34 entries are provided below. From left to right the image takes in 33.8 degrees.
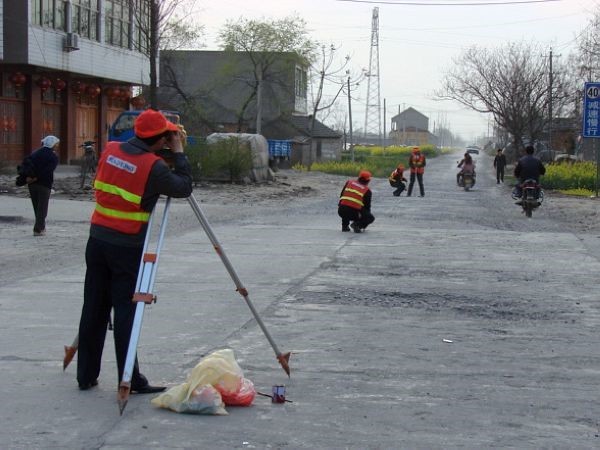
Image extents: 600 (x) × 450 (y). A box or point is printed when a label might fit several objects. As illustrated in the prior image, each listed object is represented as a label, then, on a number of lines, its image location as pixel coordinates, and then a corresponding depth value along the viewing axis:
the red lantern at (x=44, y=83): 38.78
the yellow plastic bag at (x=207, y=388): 5.69
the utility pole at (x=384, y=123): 109.30
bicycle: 27.98
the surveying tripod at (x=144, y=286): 5.50
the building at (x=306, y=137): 69.25
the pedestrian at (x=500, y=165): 46.46
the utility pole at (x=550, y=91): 53.47
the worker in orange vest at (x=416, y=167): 31.75
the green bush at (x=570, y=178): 37.72
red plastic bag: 5.85
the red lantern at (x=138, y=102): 47.72
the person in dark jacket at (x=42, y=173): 15.91
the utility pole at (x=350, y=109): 79.79
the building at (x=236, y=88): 65.25
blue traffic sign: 29.78
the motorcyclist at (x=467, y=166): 38.12
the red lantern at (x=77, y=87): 42.66
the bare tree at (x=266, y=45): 65.38
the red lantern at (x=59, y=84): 40.97
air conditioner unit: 37.78
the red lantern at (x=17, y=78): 37.01
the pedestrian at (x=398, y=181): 32.08
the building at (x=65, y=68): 35.53
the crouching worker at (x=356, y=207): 17.88
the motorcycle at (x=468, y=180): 38.28
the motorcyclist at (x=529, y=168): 24.20
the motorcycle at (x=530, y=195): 23.64
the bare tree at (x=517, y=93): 55.53
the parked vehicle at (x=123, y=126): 34.72
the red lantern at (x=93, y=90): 43.84
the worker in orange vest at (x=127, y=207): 5.95
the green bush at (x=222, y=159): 32.94
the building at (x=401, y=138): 189.09
